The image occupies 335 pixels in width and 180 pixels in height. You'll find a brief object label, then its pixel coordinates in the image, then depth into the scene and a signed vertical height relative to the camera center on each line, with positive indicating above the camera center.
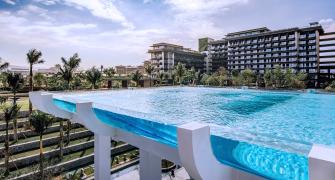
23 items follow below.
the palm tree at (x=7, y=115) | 17.28 -2.49
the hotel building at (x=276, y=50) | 68.12 +9.07
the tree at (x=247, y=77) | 56.34 +0.49
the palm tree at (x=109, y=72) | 56.72 +2.33
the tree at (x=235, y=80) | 57.72 -0.20
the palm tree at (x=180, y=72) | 51.75 +1.67
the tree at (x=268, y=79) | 49.19 -0.03
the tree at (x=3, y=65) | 24.45 +1.64
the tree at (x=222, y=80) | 58.71 -0.17
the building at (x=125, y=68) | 104.00 +5.21
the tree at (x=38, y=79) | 38.34 +0.35
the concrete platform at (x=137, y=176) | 17.07 -6.97
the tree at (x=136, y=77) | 42.50 +0.56
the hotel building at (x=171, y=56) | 84.88 +8.52
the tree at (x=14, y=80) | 22.55 +0.13
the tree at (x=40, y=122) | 16.33 -2.78
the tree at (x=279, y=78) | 48.00 +0.14
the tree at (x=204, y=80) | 63.34 -0.13
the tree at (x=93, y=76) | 34.09 +0.66
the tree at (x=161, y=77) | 53.47 +0.56
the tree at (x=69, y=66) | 27.34 +1.71
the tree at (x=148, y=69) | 54.08 +2.49
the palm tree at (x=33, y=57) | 26.80 +2.71
